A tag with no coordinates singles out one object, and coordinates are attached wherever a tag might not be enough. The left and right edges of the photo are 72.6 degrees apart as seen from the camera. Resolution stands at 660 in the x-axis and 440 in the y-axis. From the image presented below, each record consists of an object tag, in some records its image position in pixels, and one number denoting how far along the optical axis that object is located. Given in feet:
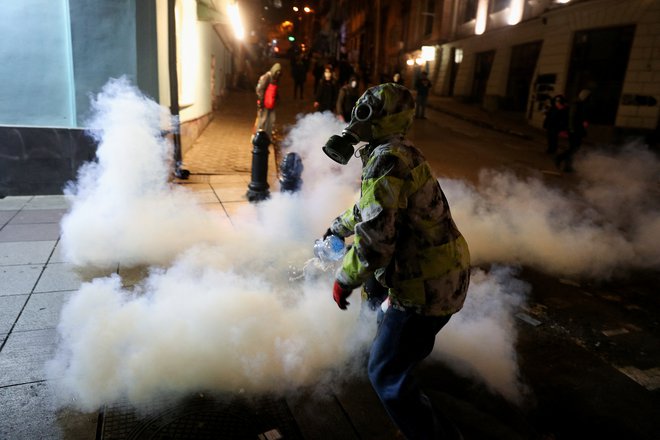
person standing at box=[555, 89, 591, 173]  33.35
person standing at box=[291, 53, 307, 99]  66.20
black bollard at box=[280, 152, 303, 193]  20.13
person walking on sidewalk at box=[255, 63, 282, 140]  30.42
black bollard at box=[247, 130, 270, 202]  21.67
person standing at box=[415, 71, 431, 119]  58.59
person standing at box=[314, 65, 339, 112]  43.14
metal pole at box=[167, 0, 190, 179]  24.37
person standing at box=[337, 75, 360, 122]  38.32
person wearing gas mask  6.18
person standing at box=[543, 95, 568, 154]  38.01
